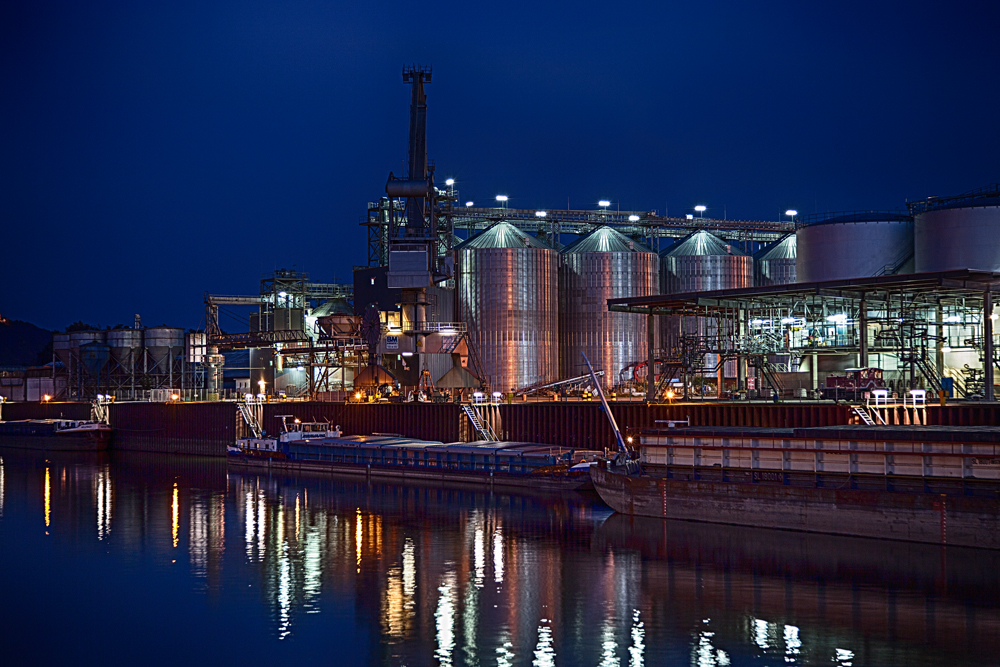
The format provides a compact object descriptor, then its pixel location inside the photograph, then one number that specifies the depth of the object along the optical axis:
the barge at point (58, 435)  117.00
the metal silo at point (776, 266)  127.38
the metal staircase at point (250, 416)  102.12
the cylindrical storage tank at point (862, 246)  96.50
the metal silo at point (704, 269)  123.56
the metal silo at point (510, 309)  111.50
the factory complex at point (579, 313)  77.75
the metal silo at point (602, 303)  115.38
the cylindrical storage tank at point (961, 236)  89.44
